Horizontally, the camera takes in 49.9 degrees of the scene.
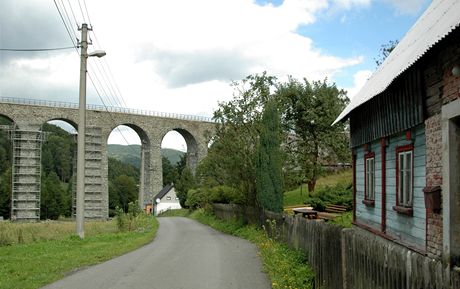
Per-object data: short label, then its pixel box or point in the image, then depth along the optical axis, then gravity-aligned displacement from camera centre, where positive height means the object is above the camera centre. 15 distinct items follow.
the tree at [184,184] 58.88 -1.99
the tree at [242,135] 22.88 +1.56
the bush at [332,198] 20.75 -1.24
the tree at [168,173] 89.88 -1.02
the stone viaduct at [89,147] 48.62 +2.10
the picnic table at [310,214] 18.56 -1.70
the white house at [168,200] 77.88 -5.20
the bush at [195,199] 41.79 -2.86
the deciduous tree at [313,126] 34.50 +3.13
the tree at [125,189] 97.38 -4.35
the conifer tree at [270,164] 19.86 +0.20
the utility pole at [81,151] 16.86 +0.54
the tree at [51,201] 78.12 -5.50
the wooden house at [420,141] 6.23 +0.48
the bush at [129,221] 24.44 -2.73
